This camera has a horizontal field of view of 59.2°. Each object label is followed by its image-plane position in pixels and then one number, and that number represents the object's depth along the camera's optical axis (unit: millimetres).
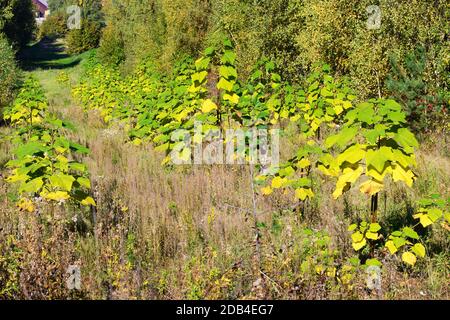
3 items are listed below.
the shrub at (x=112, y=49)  27141
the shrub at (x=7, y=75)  16891
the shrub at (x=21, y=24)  36059
